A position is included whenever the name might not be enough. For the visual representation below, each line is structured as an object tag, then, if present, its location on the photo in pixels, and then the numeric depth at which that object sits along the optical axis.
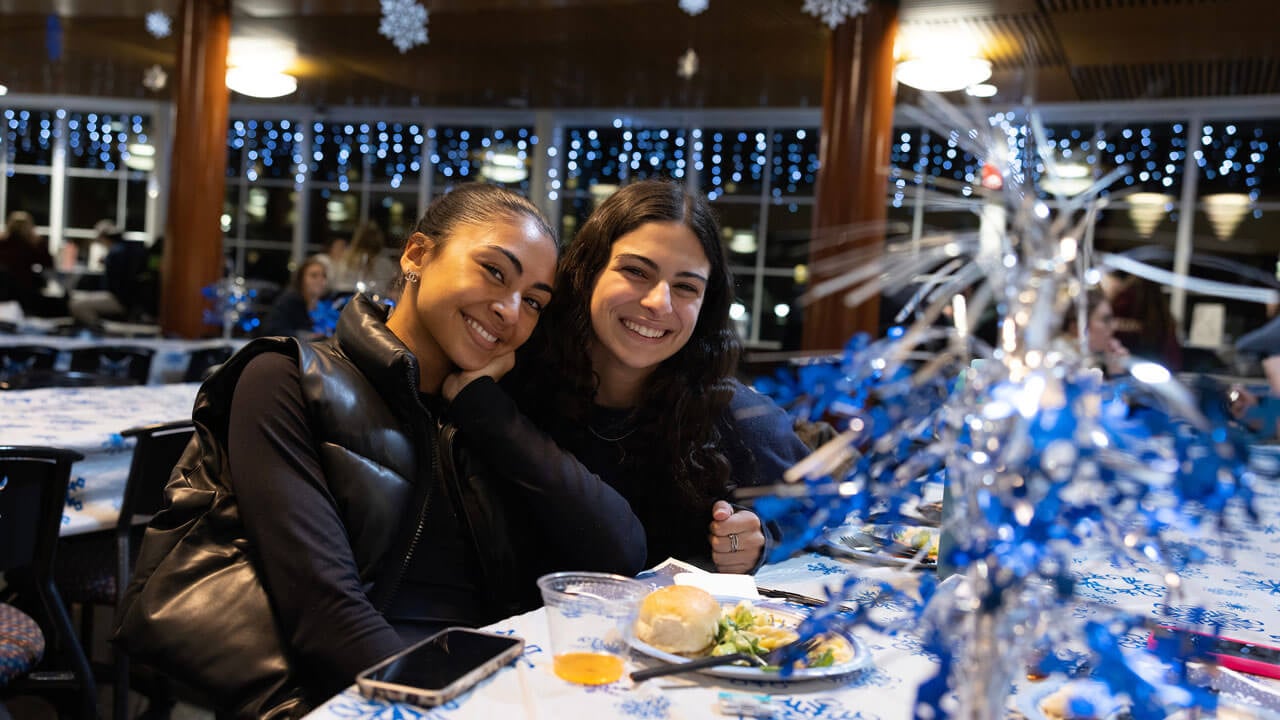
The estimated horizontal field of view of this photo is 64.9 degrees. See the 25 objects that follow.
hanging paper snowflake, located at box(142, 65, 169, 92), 9.27
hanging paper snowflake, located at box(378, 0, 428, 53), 6.90
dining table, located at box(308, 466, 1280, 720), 0.92
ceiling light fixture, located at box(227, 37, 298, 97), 8.29
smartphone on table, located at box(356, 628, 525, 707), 0.94
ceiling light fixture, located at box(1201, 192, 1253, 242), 8.44
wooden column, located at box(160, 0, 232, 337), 6.83
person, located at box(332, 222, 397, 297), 6.02
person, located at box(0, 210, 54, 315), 9.05
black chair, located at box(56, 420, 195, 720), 2.41
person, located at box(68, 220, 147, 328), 9.74
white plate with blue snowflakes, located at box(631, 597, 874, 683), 1.04
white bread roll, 1.09
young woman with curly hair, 1.77
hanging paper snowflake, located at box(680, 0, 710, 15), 6.11
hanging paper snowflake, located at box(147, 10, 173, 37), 7.60
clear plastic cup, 1.05
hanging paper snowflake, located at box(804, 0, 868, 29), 5.93
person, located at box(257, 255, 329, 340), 6.29
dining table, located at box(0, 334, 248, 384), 5.95
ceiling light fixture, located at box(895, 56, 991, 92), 6.90
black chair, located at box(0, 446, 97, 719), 2.00
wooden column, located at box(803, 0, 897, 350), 5.98
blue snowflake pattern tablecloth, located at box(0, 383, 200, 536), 2.63
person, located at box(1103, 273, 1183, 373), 2.52
